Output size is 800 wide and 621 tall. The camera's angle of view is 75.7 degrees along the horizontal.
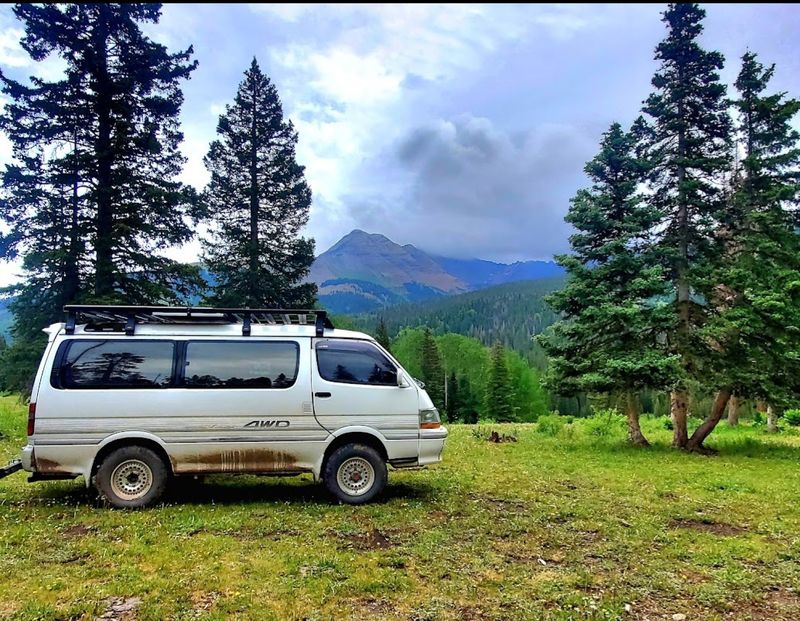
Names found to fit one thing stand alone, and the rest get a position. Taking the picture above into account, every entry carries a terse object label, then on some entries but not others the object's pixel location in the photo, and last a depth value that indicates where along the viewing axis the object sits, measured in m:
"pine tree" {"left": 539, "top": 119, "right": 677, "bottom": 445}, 14.10
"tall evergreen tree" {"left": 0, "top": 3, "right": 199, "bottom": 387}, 14.97
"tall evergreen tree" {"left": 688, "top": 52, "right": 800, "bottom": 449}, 13.84
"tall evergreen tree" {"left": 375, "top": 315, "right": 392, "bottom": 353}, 61.50
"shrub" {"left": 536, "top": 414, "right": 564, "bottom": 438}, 20.30
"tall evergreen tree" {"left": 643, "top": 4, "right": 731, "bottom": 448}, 15.02
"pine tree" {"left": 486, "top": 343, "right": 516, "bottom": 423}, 62.06
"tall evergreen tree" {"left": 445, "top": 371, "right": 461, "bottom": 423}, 65.06
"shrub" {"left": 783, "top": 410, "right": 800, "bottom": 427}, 26.25
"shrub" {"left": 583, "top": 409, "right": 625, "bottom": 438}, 19.66
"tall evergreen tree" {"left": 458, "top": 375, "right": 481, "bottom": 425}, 65.00
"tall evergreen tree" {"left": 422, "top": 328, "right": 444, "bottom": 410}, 61.97
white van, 7.33
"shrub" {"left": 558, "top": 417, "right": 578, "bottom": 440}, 18.56
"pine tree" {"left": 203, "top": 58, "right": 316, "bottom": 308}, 23.75
